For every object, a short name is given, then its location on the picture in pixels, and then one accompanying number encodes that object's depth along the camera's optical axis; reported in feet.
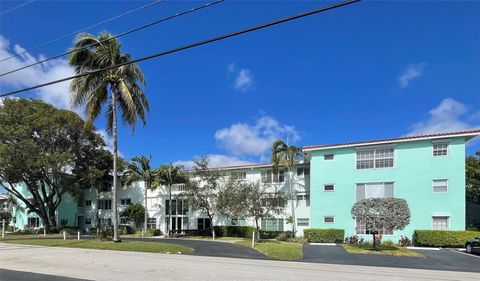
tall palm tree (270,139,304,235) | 125.80
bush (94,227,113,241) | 97.08
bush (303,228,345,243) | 114.75
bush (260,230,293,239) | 128.67
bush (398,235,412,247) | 106.32
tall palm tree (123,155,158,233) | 151.94
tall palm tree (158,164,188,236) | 145.89
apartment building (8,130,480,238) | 105.91
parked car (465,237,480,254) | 85.71
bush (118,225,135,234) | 160.56
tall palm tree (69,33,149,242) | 89.15
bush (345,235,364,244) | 110.42
